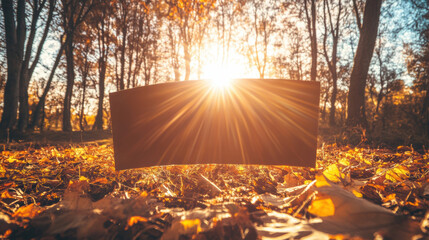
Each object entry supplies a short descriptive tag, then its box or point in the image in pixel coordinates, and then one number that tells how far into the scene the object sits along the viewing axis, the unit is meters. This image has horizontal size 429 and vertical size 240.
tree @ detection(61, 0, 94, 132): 9.85
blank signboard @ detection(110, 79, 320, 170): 0.66
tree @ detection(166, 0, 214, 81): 11.98
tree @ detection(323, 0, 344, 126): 11.85
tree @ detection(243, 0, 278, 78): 15.75
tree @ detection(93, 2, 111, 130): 11.98
